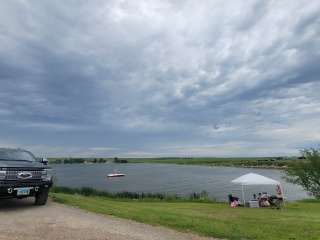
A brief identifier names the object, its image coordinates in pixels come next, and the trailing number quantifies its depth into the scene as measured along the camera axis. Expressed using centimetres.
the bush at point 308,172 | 2161
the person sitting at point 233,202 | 1237
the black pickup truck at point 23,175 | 567
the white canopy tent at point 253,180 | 1296
